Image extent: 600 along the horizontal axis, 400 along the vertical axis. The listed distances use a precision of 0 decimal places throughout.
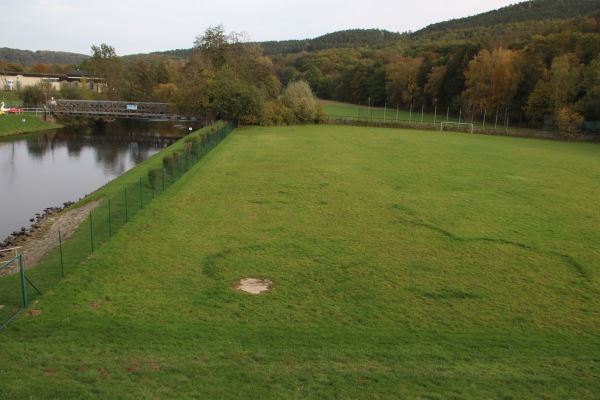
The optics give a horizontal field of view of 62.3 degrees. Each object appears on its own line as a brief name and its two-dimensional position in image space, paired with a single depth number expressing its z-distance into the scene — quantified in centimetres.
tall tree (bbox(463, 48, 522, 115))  7312
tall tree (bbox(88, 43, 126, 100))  9006
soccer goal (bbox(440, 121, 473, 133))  6981
